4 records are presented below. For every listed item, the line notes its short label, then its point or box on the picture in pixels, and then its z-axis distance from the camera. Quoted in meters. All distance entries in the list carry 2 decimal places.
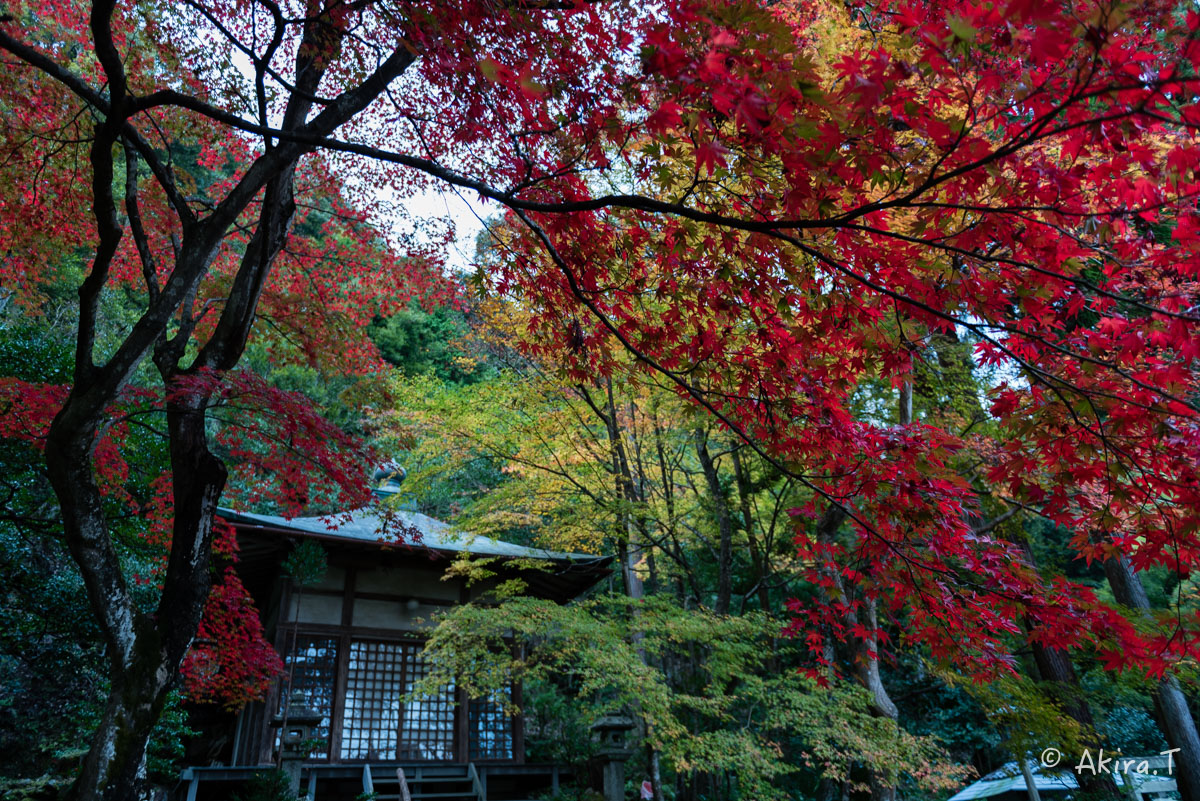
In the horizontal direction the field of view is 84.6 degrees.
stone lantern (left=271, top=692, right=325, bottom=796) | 6.95
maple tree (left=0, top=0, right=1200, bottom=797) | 1.99
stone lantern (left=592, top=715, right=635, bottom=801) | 6.97
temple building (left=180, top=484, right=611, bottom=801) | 9.09
